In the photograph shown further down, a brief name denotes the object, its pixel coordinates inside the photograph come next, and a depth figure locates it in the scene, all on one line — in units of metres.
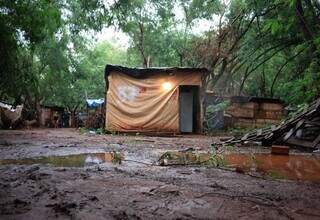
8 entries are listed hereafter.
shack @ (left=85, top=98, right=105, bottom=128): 18.22
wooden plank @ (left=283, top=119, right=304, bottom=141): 9.83
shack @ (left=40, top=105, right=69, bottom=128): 25.05
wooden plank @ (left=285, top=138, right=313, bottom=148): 9.39
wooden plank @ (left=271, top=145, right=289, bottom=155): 8.11
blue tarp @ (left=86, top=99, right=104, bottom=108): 23.97
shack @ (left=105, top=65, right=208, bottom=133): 15.67
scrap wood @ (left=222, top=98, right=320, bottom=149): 9.59
